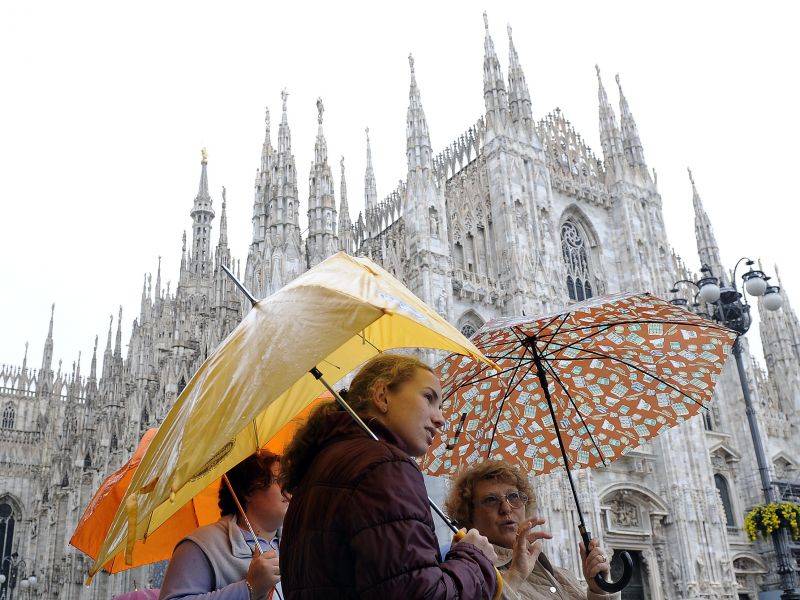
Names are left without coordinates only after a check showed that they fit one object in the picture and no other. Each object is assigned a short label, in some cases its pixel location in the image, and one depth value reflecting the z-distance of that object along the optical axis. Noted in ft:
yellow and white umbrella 7.26
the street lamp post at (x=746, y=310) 32.76
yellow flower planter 32.45
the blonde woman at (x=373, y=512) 5.92
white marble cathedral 68.64
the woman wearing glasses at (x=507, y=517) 9.92
